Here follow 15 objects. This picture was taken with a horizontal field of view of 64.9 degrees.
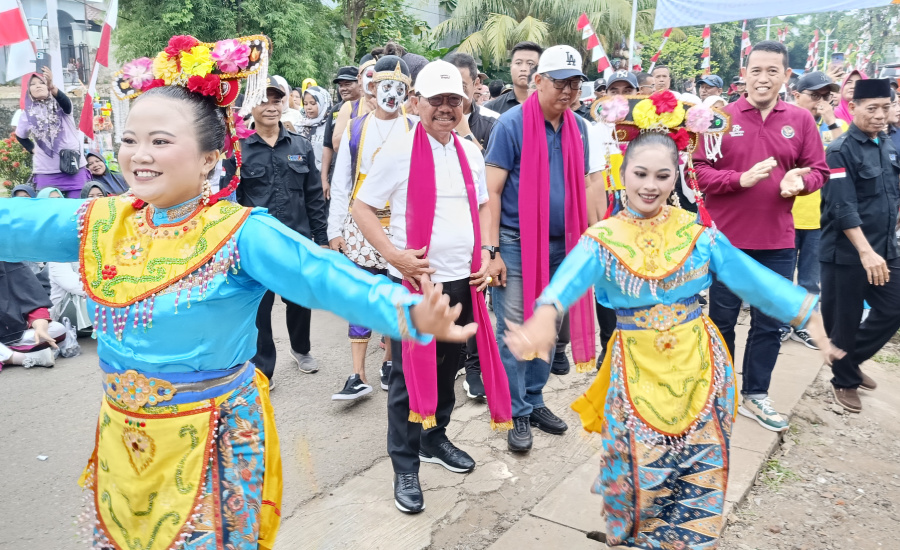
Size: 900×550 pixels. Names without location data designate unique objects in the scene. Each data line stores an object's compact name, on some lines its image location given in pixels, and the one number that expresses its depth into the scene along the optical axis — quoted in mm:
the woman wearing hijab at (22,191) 6078
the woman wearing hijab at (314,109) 7819
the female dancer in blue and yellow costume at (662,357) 2709
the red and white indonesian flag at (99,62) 6945
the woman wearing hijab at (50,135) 7523
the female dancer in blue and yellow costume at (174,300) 1890
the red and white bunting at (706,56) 15271
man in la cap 3877
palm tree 23430
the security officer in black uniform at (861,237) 4629
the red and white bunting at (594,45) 10016
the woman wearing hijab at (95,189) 6579
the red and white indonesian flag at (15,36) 6445
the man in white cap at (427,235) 3305
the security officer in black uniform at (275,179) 4613
